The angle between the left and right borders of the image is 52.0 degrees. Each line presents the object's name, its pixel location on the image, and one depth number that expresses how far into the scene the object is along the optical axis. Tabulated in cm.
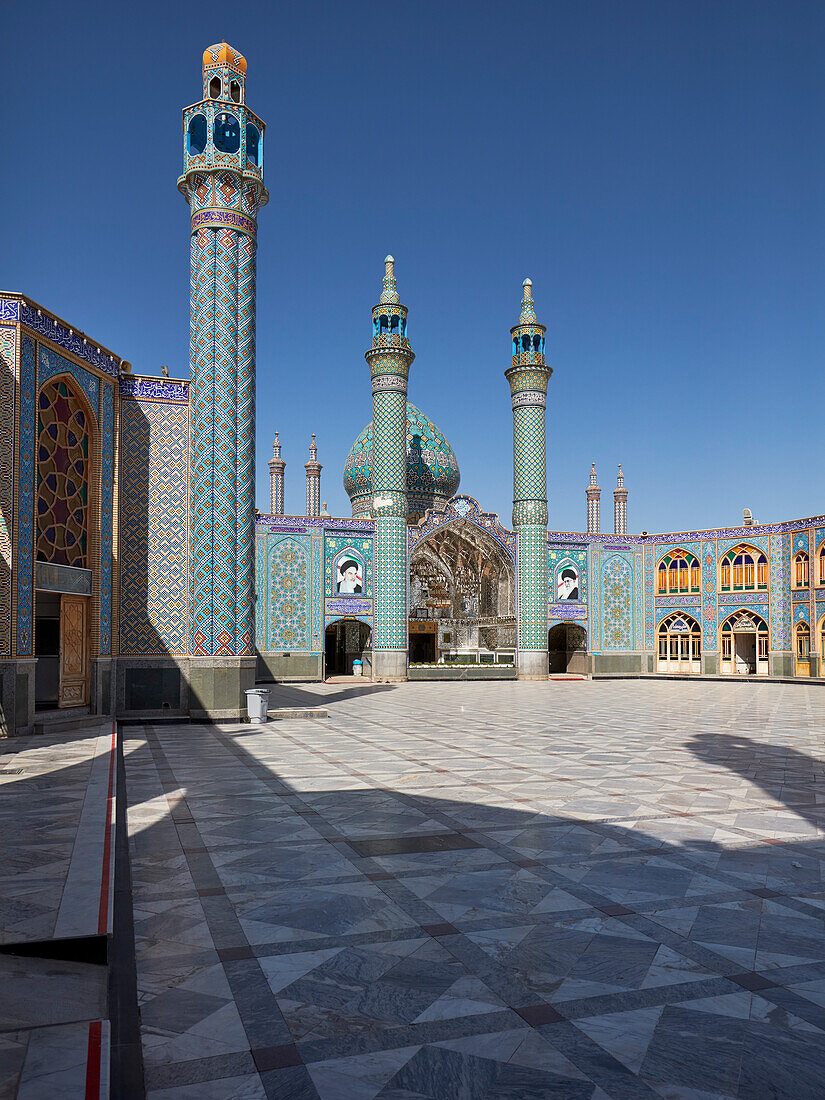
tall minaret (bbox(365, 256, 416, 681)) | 2289
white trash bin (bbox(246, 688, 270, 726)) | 1192
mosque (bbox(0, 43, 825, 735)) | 1089
